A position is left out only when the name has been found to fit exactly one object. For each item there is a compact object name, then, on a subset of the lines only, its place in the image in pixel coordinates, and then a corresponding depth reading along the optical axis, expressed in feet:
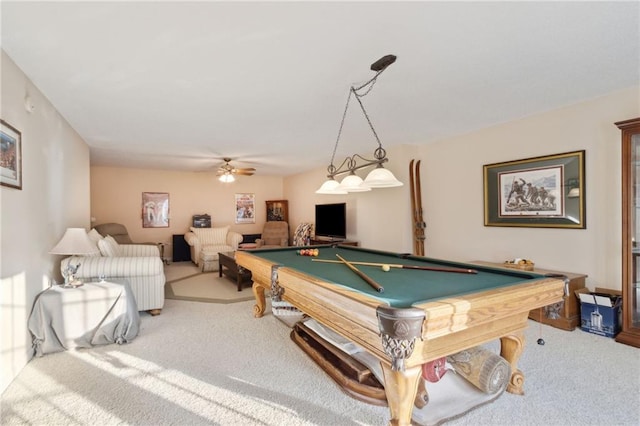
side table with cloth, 8.41
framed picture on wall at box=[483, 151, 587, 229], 10.67
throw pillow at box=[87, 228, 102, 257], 13.00
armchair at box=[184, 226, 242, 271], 20.42
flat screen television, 19.13
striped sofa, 11.01
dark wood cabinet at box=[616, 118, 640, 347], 8.89
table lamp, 9.39
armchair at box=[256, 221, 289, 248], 24.86
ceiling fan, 18.58
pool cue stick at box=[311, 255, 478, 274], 7.25
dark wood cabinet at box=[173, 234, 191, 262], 23.84
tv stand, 18.80
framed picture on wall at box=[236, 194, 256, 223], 27.20
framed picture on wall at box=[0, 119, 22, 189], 6.82
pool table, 4.48
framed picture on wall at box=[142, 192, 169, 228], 23.77
